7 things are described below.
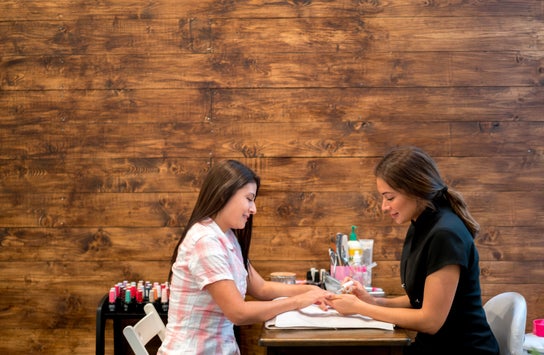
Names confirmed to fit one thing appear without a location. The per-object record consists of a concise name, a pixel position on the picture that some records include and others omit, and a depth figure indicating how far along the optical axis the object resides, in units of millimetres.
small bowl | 2723
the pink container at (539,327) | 2758
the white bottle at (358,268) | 2646
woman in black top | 1827
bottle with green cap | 2750
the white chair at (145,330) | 1971
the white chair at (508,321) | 1978
